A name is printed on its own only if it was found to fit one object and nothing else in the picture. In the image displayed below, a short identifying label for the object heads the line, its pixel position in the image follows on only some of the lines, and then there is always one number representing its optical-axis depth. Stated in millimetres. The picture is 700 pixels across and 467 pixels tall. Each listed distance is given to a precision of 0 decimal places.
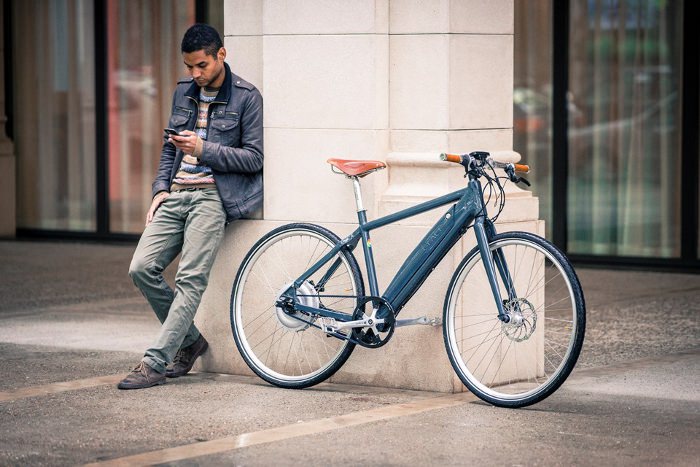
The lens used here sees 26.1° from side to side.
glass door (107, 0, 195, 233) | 15094
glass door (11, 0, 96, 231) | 15516
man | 7805
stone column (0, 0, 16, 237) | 15547
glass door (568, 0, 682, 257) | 12984
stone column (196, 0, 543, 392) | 7695
